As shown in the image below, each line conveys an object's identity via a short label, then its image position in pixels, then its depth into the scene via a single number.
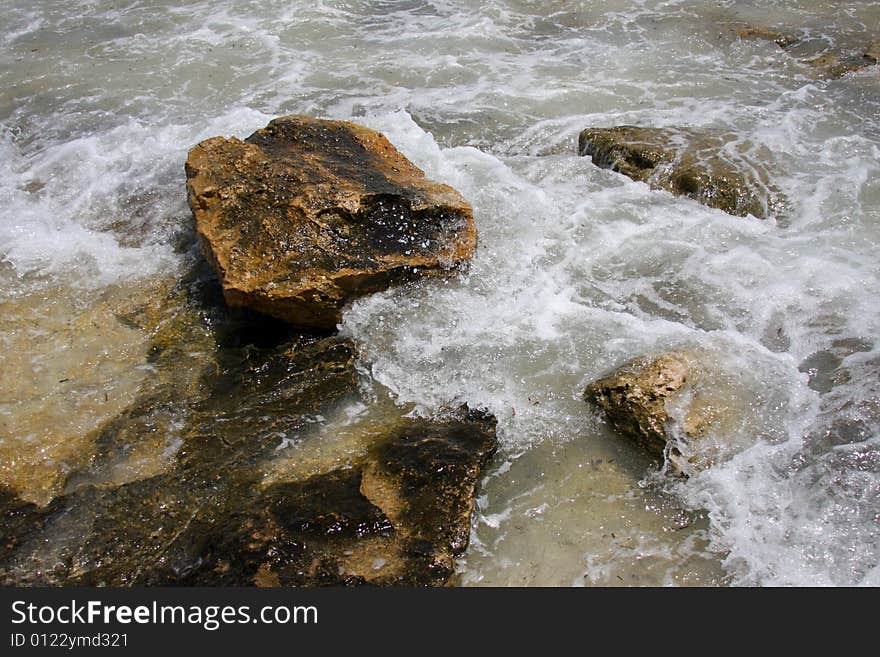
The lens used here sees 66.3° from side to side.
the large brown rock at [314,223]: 4.24
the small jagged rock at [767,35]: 8.59
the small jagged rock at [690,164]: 5.46
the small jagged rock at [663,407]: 3.44
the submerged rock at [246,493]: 2.96
